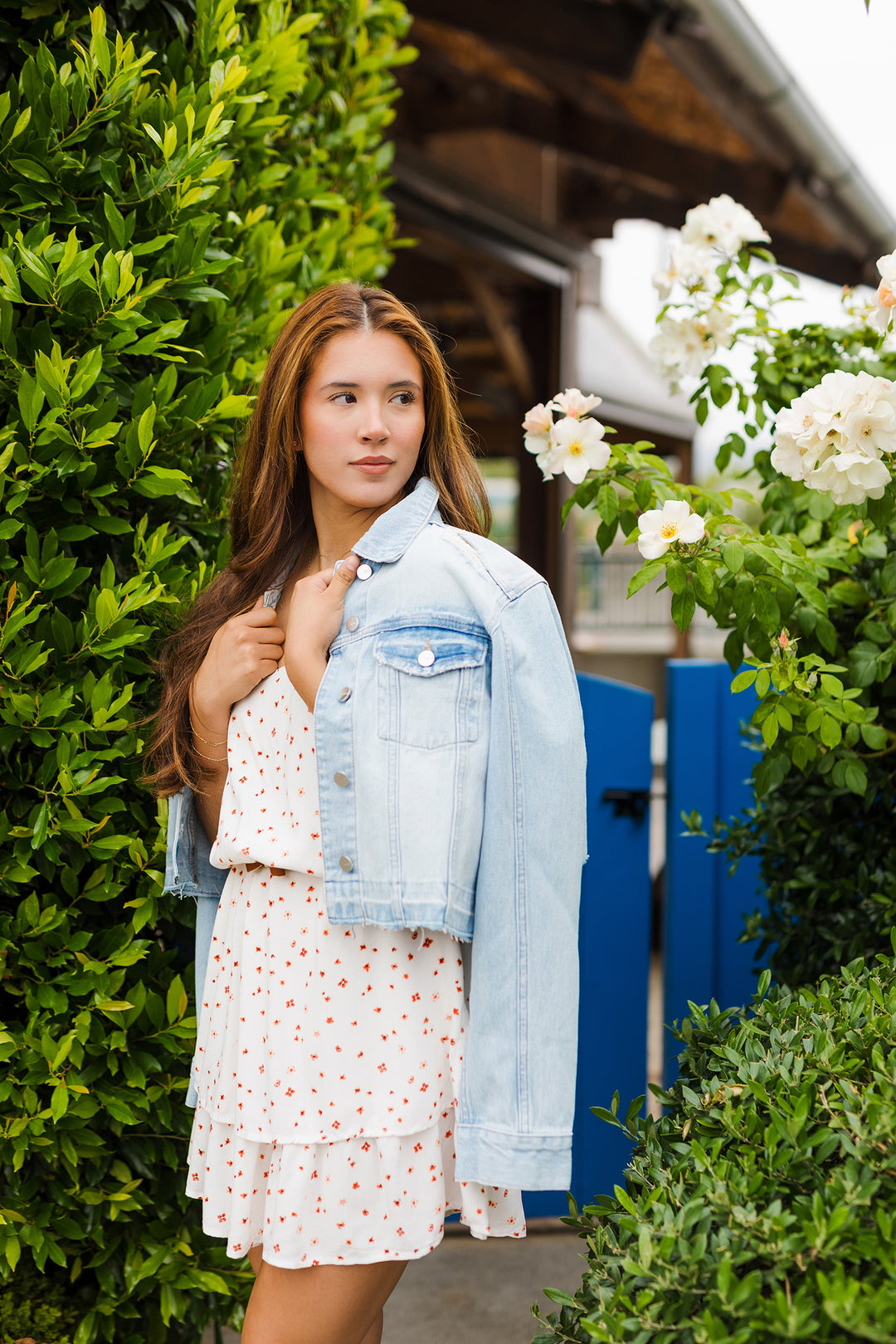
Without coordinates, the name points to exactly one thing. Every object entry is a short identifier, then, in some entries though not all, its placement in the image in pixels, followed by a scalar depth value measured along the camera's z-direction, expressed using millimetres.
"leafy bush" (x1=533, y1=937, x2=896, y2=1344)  1069
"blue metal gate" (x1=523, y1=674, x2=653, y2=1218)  2949
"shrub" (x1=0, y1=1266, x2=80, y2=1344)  1963
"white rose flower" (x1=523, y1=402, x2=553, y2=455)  1976
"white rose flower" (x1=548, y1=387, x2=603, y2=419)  1942
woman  1377
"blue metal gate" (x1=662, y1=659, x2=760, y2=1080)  3078
